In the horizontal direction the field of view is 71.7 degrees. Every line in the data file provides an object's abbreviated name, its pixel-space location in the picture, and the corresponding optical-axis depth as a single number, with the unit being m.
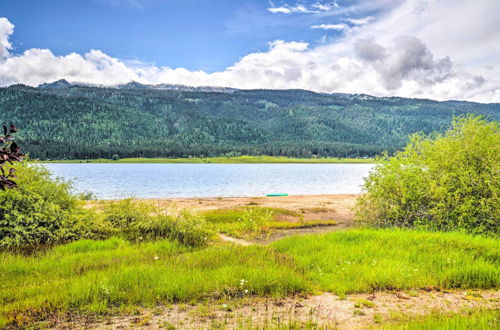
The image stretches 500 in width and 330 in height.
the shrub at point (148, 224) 16.44
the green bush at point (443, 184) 17.06
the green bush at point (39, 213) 14.21
